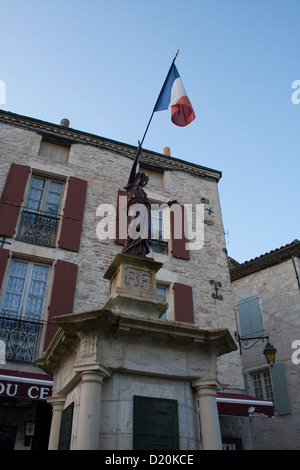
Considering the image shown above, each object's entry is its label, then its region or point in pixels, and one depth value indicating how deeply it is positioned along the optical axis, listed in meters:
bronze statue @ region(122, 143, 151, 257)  5.05
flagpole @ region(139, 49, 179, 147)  6.39
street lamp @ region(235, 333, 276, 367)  9.39
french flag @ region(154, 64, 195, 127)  7.09
